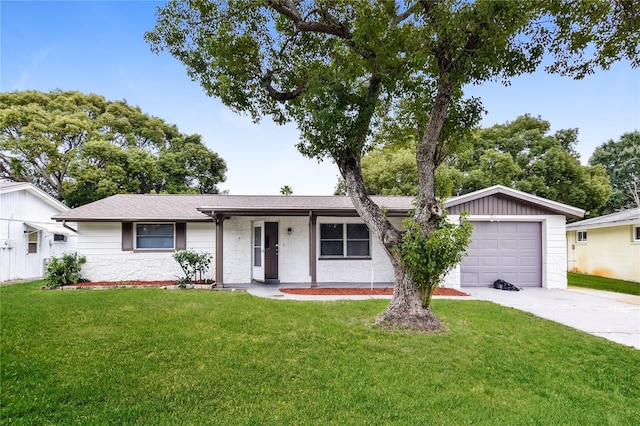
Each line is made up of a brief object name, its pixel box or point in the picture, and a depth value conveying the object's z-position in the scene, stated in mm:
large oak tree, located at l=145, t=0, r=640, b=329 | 5969
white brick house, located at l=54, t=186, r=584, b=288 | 11328
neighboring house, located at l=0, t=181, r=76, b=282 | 12641
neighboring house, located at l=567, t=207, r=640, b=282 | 13594
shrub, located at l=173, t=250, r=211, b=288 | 10828
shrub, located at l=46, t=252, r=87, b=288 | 10750
